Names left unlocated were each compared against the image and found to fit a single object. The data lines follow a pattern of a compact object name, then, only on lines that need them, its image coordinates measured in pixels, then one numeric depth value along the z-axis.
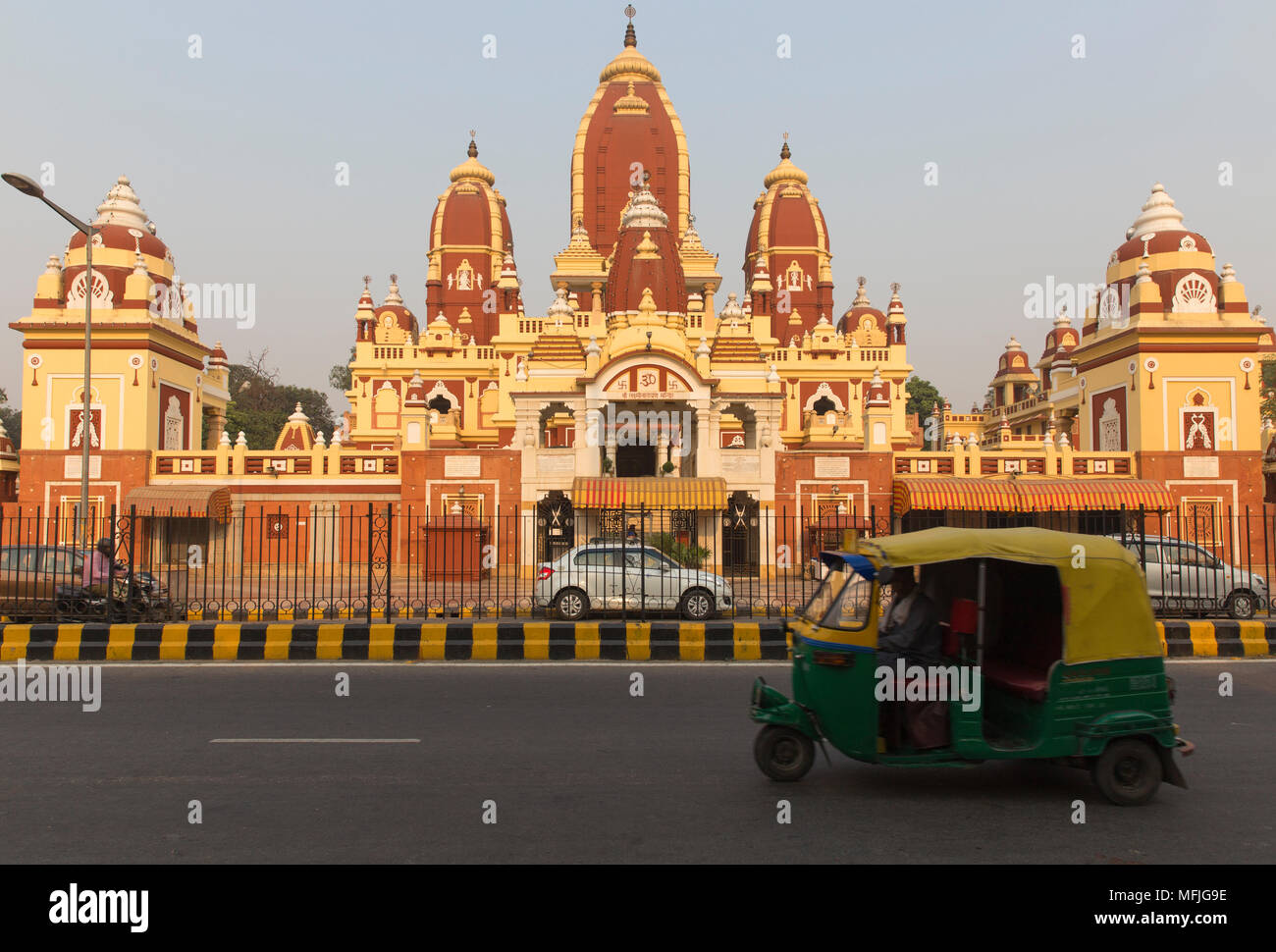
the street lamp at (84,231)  13.62
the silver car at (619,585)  13.91
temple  22.98
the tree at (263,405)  57.91
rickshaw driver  5.88
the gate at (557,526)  23.33
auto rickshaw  5.73
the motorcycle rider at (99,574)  13.18
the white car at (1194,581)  13.52
